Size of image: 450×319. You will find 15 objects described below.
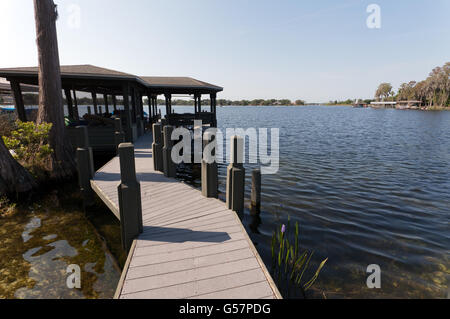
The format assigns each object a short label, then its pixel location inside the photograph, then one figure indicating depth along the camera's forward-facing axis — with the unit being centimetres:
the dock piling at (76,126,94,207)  716
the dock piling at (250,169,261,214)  703
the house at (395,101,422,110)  10534
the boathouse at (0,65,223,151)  1184
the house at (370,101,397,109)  13308
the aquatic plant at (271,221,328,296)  423
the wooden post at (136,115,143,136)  1609
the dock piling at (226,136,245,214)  500
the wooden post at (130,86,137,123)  1478
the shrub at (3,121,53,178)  837
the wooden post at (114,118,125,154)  1105
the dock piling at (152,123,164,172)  798
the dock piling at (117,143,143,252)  387
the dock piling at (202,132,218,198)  565
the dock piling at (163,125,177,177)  730
